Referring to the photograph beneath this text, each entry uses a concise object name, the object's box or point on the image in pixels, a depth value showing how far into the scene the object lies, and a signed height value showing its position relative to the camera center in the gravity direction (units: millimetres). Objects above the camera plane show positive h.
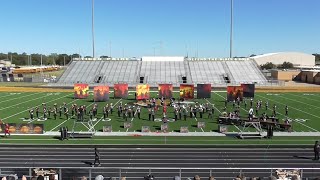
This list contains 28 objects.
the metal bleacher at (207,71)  69250 +487
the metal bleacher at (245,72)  68812 +396
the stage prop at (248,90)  41281 -1687
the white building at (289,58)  143612 +6152
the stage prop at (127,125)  26967 -3626
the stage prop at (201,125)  27206 -3587
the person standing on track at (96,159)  17434 -3879
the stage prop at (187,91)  41438 -1879
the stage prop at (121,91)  44256 -2078
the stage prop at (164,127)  25688 -3589
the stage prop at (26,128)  24875 -3614
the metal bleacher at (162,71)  69500 +379
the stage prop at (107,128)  25547 -3672
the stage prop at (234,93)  39750 -1942
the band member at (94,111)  31500 -3141
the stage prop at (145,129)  25516 -3669
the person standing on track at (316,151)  18516 -3639
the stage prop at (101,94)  41125 -2274
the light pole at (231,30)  64750 +7226
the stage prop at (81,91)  43594 -2093
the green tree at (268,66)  135275 +2911
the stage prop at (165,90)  42125 -1822
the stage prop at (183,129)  25406 -3659
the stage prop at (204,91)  44031 -1968
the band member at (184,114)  30323 -3232
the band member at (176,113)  30425 -3175
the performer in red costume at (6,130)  24086 -3625
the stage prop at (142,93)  41094 -2115
